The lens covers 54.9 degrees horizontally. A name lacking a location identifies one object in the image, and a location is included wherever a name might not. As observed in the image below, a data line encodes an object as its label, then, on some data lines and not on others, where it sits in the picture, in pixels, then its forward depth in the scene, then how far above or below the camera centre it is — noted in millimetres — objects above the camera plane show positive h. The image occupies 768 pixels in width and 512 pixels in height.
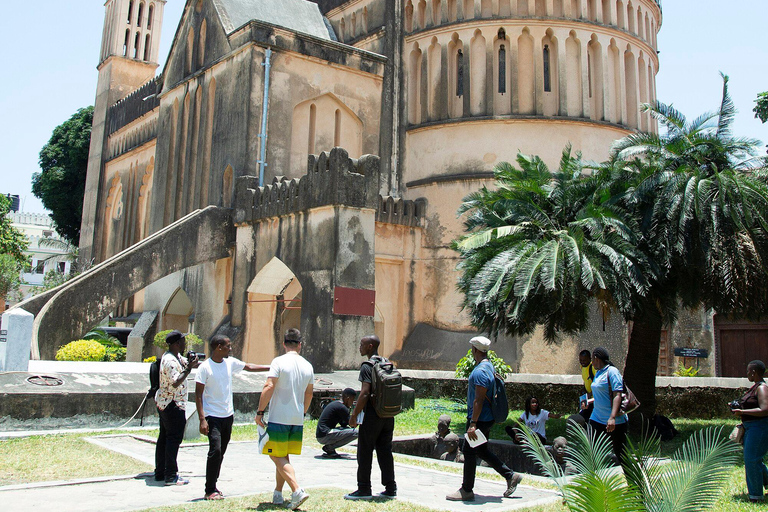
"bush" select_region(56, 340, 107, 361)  17812 +115
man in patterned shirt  6969 -530
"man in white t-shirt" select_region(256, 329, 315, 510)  6258 -397
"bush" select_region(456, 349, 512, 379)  15492 -1
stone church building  18438 +6773
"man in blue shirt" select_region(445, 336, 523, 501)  6629 -506
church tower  36844 +15068
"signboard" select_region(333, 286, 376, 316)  14891 +1247
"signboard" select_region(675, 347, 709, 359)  22469 +573
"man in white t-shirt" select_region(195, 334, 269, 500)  6398 -394
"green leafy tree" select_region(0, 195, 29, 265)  38594 +6215
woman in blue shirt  7312 -284
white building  66312 +11489
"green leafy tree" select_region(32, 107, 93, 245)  42688 +10578
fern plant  4012 -619
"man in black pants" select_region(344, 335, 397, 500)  6543 -690
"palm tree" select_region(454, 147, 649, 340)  10992 +1764
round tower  21375 +8031
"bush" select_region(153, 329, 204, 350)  20141 +510
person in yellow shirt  9798 -28
